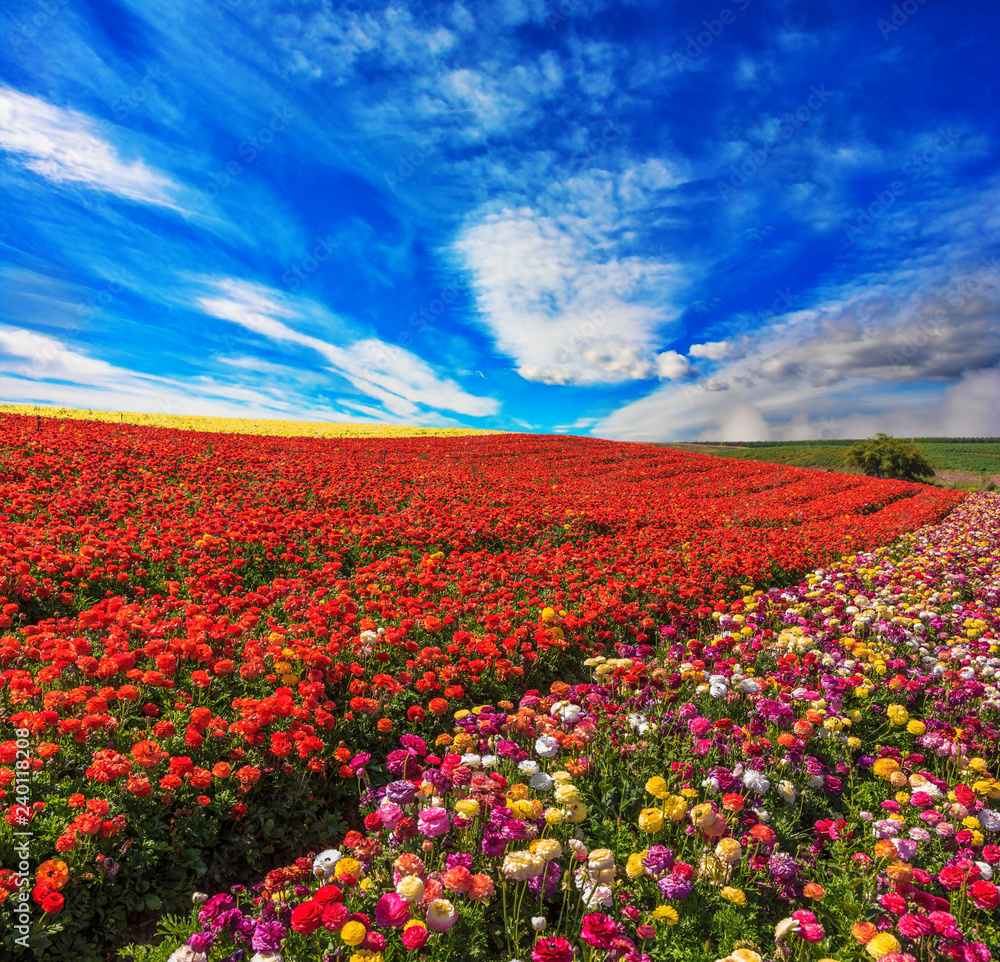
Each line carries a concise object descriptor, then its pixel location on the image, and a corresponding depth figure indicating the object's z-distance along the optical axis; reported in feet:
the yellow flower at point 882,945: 7.95
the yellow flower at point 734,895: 9.11
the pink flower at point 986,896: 8.81
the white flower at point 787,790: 12.17
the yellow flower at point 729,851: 9.55
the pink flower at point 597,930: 7.11
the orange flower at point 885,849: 10.21
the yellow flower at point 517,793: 10.26
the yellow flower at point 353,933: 6.79
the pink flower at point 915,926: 7.88
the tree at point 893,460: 139.54
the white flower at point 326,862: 9.59
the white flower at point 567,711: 13.51
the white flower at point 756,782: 11.93
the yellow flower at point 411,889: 7.77
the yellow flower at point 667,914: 8.46
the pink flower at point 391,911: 7.27
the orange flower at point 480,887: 8.38
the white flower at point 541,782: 11.07
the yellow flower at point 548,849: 8.83
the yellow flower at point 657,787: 10.58
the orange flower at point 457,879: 7.97
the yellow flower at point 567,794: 9.99
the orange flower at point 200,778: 11.12
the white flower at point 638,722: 14.70
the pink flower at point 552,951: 7.12
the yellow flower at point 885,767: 12.92
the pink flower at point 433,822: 9.33
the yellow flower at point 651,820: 9.65
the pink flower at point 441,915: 7.81
